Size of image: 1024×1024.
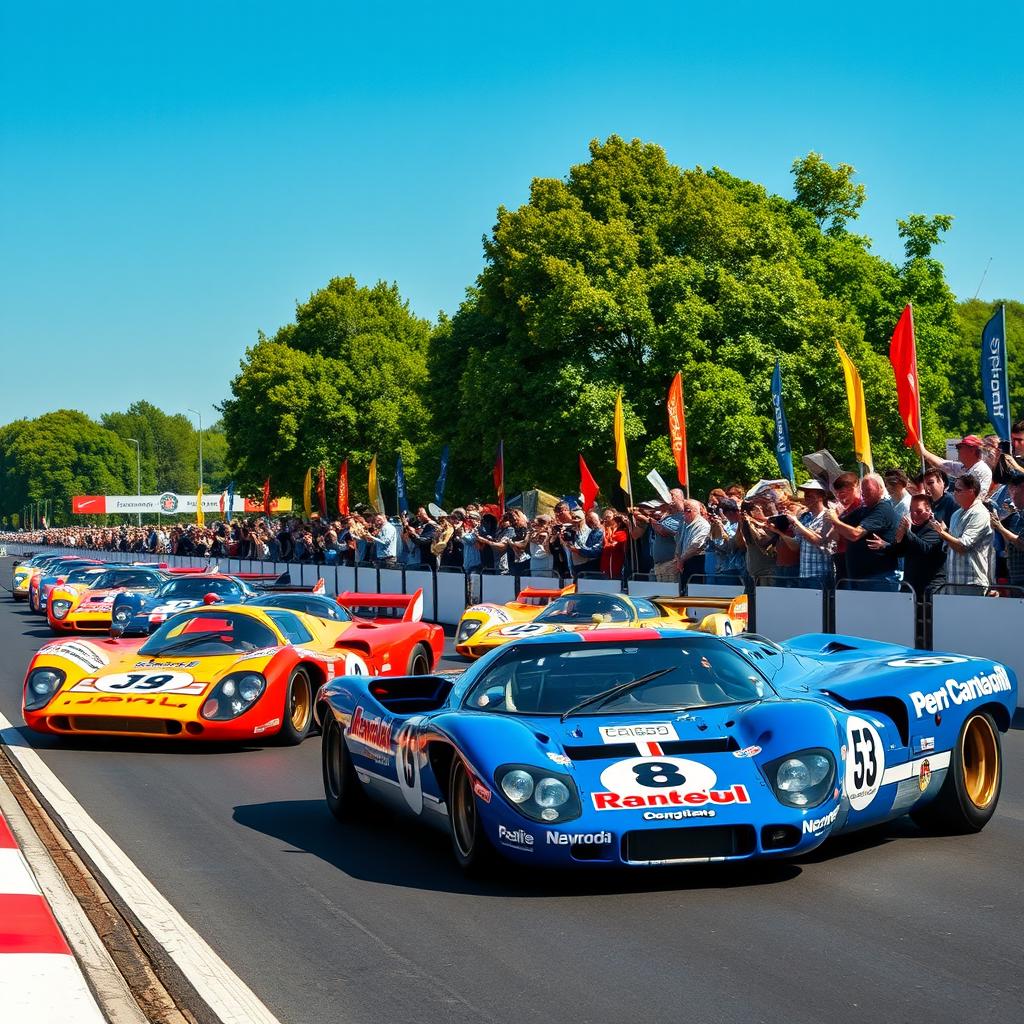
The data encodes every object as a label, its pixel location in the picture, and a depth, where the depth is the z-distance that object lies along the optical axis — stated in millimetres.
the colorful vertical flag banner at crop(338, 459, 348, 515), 49406
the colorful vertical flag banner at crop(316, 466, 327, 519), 52175
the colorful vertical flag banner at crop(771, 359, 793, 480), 24609
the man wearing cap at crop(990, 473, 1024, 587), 14117
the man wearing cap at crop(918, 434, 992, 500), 14891
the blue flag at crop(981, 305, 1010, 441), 18203
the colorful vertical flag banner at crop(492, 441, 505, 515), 34562
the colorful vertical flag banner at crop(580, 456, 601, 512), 30659
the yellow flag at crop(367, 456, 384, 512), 42962
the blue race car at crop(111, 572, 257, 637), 22500
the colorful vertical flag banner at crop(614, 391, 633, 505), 27969
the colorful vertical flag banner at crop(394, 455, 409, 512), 39662
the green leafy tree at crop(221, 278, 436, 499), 64062
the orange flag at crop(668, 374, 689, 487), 26969
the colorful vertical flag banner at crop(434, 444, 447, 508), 36625
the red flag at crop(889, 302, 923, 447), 19703
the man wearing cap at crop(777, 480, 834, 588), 16719
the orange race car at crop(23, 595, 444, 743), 11812
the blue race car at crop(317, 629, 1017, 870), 6473
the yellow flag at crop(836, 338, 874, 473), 20797
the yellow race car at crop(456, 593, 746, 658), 16281
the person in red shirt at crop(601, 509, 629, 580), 22219
